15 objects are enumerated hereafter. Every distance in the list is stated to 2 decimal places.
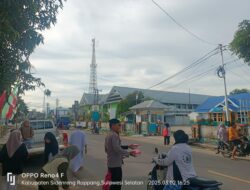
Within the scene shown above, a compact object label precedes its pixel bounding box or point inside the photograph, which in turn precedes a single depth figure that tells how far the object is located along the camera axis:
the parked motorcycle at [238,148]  9.45
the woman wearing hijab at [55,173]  3.33
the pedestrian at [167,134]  13.52
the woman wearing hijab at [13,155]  3.95
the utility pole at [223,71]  15.70
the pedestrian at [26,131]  7.61
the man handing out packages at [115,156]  3.81
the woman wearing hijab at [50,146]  4.57
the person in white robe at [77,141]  5.68
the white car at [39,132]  8.18
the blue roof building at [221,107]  17.74
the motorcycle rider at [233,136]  9.57
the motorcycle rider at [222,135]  10.15
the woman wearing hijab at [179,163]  3.16
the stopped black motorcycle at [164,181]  3.05
